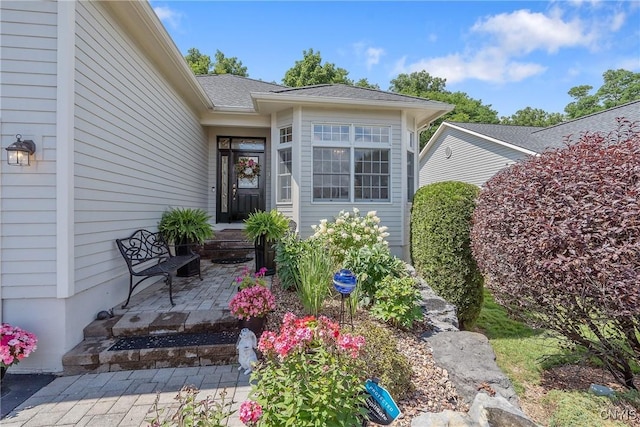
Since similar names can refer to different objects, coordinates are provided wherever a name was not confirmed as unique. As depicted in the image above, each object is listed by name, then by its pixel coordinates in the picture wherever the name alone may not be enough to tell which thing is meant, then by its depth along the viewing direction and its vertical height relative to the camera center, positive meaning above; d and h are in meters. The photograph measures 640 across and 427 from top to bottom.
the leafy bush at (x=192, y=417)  1.36 -0.96
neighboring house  10.06 +3.01
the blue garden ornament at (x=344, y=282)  2.73 -0.62
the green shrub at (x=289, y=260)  4.03 -0.62
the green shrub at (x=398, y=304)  3.07 -0.94
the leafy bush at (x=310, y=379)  1.54 -0.94
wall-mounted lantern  2.54 +0.56
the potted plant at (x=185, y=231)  4.77 -0.26
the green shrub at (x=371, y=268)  3.55 -0.65
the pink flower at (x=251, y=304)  2.81 -0.85
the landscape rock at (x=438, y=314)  3.35 -1.18
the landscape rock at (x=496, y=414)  1.89 -1.31
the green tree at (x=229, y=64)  21.48 +11.34
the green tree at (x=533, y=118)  27.92 +9.57
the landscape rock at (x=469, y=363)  2.32 -1.29
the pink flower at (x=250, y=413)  1.57 -1.06
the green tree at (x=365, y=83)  25.49 +11.79
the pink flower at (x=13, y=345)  2.30 -1.06
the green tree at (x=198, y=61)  18.12 +10.70
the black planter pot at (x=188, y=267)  4.91 -0.87
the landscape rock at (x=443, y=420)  1.83 -1.30
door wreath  7.89 +1.31
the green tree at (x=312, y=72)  20.09 +10.01
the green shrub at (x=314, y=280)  3.26 -0.73
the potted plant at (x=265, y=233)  4.81 -0.29
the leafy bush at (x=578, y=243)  2.22 -0.22
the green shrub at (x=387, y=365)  2.20 -1.17
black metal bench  3.47 -0.56
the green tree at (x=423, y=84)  27.47 +12.51
